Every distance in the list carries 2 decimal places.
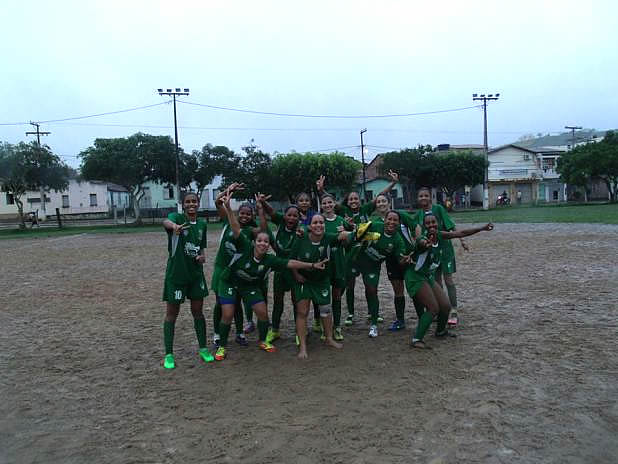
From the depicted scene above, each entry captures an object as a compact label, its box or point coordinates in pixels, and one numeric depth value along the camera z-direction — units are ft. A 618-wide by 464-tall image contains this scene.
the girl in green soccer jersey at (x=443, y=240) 23.48
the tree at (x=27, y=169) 129.49
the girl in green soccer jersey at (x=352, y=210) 24.53
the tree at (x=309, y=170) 144.77
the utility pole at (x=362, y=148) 168.72
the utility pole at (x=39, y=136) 165.56
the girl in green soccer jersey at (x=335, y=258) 21.63
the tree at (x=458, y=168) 165.07
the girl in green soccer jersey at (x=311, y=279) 20.34
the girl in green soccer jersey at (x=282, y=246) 21.76
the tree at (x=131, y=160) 135.95
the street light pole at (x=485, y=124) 156.82
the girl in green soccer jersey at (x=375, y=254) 21.90
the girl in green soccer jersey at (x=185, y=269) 19.29
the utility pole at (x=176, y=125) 129.59
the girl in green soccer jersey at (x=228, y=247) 20.59
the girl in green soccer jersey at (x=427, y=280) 20.75
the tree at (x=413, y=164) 167.32
